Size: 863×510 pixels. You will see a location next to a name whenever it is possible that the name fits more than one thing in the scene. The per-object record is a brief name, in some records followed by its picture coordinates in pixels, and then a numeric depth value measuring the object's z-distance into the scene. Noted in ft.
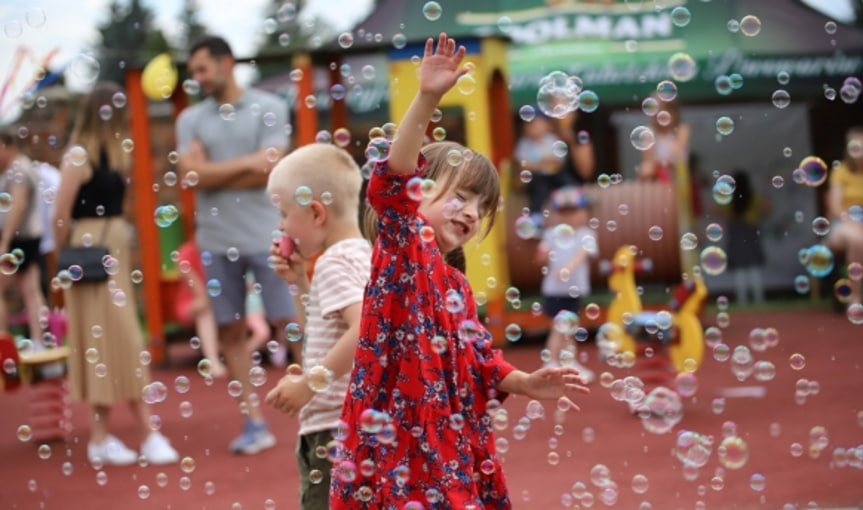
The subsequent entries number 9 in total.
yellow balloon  26.94
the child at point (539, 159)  26.32
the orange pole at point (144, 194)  29.09
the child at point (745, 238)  38.70
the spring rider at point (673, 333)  19.47
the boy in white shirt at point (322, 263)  8.97
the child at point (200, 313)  27.73
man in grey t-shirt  17.67
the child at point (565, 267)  22.48
